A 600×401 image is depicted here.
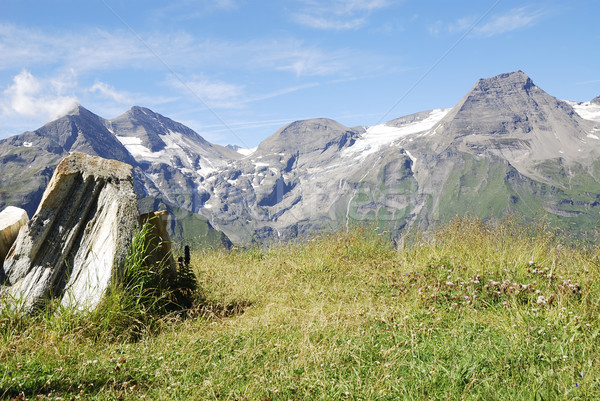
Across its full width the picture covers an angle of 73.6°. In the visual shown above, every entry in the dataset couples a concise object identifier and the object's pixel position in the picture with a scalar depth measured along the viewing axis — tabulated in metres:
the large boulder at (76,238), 7.12
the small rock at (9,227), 8.20
